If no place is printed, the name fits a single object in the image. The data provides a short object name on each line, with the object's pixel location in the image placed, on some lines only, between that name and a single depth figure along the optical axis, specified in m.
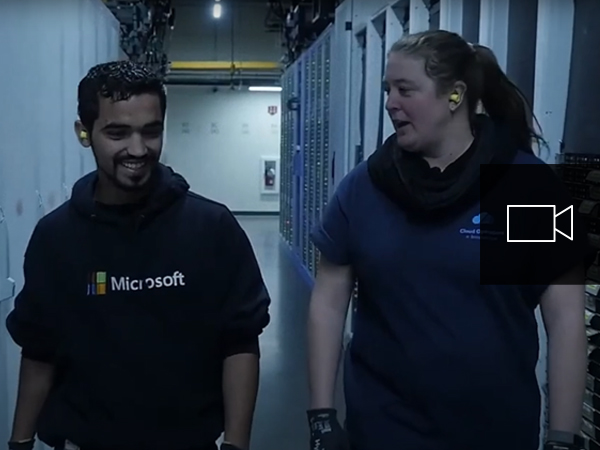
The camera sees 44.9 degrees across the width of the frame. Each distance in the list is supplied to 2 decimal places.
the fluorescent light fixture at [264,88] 13.16
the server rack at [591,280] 2.11
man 1.33
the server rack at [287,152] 8.71
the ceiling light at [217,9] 10.68
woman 1.38
